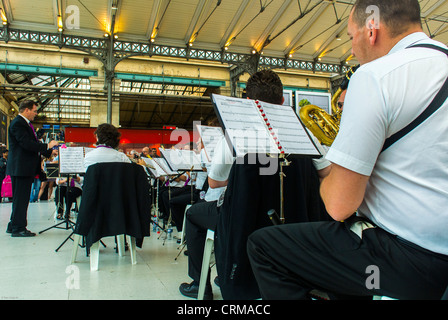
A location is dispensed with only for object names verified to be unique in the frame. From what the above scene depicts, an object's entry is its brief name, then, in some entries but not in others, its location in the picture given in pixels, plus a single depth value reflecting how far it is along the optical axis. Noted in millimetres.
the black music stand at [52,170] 7082
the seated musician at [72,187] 5012
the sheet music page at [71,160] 3926
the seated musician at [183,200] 3930
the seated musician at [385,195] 840
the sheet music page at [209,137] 2765
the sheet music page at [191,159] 3657
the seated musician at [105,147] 3307
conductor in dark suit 4172
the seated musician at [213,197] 1693
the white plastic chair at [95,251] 2869
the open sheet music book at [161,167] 4293
